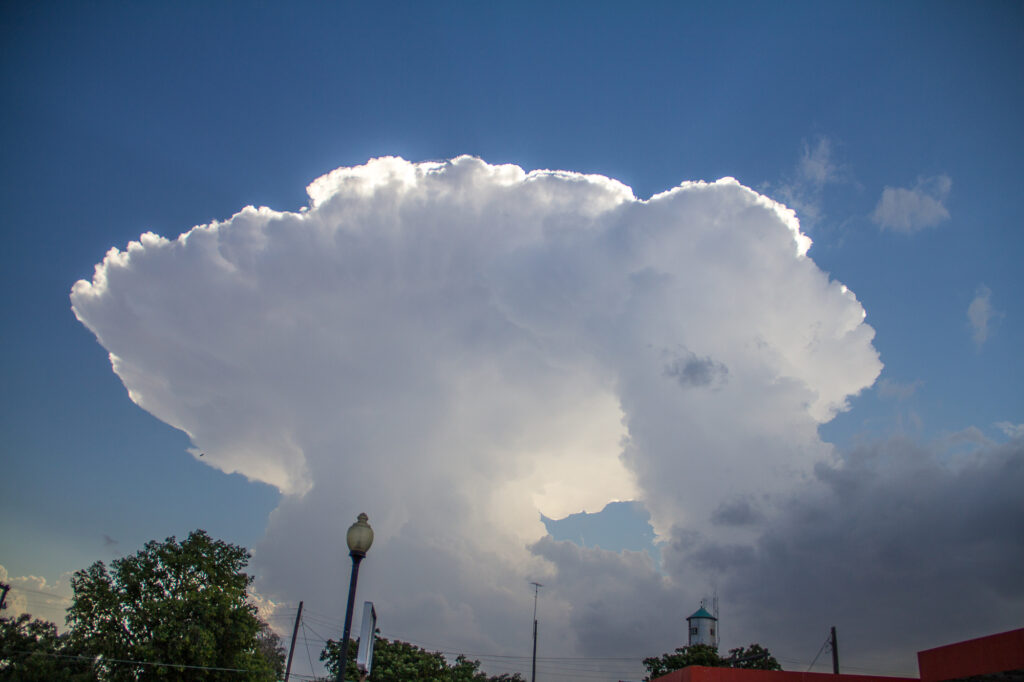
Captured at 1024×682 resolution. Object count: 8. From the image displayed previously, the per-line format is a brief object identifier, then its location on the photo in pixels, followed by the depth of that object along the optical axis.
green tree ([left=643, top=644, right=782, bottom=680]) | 68.94
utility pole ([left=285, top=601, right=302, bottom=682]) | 54.12
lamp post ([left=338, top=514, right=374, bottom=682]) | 11.37
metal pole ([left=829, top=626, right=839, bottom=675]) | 46.93
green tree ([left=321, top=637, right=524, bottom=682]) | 48.84
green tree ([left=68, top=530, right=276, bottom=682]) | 41.38
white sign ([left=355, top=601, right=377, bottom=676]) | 9.74
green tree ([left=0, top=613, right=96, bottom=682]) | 41.28
